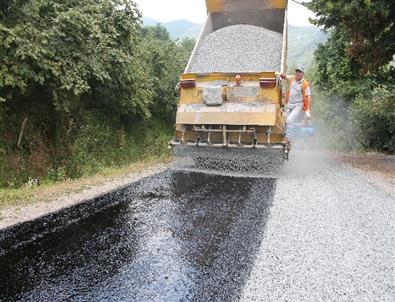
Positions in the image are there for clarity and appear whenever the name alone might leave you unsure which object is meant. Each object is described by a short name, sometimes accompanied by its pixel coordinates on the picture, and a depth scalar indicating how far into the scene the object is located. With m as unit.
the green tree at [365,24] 8.84
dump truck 8.51
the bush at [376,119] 15.39
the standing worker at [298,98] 9.84
